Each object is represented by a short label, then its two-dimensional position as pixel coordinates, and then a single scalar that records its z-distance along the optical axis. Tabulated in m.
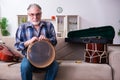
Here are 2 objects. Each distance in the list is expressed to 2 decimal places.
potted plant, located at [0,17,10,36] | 4.55
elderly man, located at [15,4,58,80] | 1.56
